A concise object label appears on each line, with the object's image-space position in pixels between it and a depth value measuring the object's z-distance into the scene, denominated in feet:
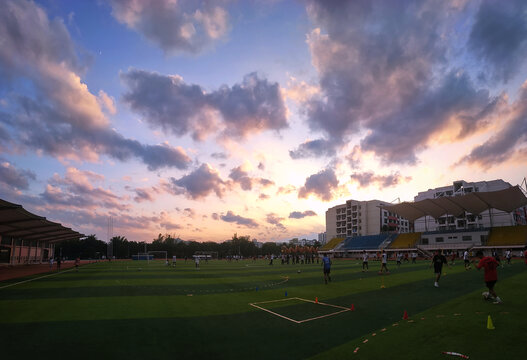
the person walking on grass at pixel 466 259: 98.66
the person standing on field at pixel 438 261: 58.08
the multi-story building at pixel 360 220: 427.74
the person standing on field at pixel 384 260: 90.89
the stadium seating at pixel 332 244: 347.91
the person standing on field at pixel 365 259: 105.76
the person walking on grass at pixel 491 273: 36.06
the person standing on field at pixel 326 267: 71.01
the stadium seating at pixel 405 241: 258.22
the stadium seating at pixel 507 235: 201.36
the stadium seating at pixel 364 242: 297.33
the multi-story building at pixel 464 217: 325.01
